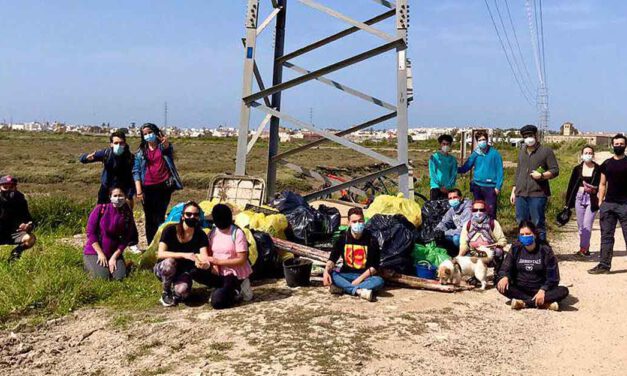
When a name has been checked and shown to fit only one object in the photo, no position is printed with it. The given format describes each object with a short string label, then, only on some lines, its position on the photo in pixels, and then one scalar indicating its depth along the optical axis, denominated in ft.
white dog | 20.77
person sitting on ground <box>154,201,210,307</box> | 18.56
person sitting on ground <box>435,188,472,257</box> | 24.06
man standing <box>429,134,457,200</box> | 28.63
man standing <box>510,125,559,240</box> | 24.68
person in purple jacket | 20.80
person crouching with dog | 22.02
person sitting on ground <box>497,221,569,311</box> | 18.90
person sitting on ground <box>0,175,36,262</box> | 22.89
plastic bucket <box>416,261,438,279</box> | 21.85
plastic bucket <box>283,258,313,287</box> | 20.67
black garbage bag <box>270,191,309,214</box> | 26.11
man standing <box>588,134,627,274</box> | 23.49
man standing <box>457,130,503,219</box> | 26.50
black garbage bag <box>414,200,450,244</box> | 23.91
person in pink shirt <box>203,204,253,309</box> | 18.69
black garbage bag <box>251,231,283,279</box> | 21.58
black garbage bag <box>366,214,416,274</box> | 21.13
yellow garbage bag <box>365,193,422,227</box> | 25.46
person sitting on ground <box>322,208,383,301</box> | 19.53
